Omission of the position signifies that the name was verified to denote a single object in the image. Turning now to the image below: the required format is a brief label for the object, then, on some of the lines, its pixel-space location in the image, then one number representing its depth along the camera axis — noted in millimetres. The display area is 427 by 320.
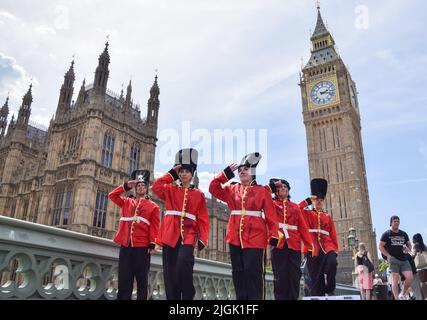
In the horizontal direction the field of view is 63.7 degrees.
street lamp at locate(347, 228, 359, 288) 20362
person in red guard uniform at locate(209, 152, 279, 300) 4414
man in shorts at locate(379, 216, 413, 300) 7388
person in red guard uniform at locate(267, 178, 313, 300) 5523
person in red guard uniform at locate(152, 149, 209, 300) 4438
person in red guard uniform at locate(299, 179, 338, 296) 6723
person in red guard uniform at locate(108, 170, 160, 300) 4742
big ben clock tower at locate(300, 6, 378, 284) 53094
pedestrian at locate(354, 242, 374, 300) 9125
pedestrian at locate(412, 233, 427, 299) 7781
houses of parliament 23547
